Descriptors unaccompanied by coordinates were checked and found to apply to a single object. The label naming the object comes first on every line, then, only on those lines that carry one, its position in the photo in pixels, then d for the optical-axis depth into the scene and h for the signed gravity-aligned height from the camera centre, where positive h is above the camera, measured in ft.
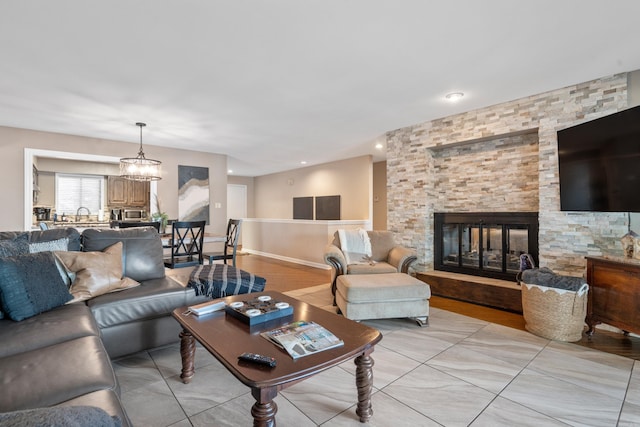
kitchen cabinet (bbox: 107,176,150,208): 24.39 +1.83
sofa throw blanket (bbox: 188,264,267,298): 8.30 -1.94
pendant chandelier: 13.97 +2.18
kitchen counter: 21.39 -0.68
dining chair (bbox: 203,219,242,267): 13.60 -1.44
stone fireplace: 9.53 +1.95
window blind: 22.88 +1.71
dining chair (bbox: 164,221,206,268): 11.91 -1.29
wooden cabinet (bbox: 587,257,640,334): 7.71 -2.12
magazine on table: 4.61 -2.04
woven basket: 8.44 -2.80
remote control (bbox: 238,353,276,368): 4.16 -2.04
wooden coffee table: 3.85 -2.10
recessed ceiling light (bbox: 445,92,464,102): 10.41 +4.22
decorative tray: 5.73 -1.91
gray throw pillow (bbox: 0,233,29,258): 6.62 -0.73
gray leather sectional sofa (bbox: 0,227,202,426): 3.54 -2.06
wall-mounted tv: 7.86 +1.48
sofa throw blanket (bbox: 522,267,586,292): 8.48 -1.90
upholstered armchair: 11.22 -1.73
